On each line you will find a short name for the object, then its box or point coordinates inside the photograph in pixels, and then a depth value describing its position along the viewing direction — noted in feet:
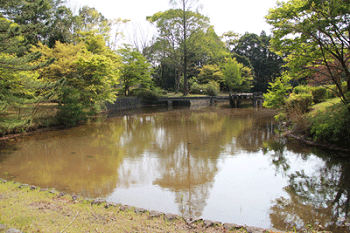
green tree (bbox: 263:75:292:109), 39.29
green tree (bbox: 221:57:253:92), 109.65
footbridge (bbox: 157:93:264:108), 82.43
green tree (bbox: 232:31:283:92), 132.42
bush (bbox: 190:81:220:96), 100.01
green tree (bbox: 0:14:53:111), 24.02
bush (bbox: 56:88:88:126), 42.93
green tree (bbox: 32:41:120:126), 43.45
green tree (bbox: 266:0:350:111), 25.81
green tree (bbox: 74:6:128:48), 96.22
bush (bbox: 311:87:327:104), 42.21
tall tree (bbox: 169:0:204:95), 87.10
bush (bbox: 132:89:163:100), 90.41
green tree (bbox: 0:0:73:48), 70.64
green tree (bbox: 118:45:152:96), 83.71
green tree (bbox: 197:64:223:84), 109.81
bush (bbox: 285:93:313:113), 36.83
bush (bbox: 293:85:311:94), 41.65
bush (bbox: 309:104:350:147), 23.84
